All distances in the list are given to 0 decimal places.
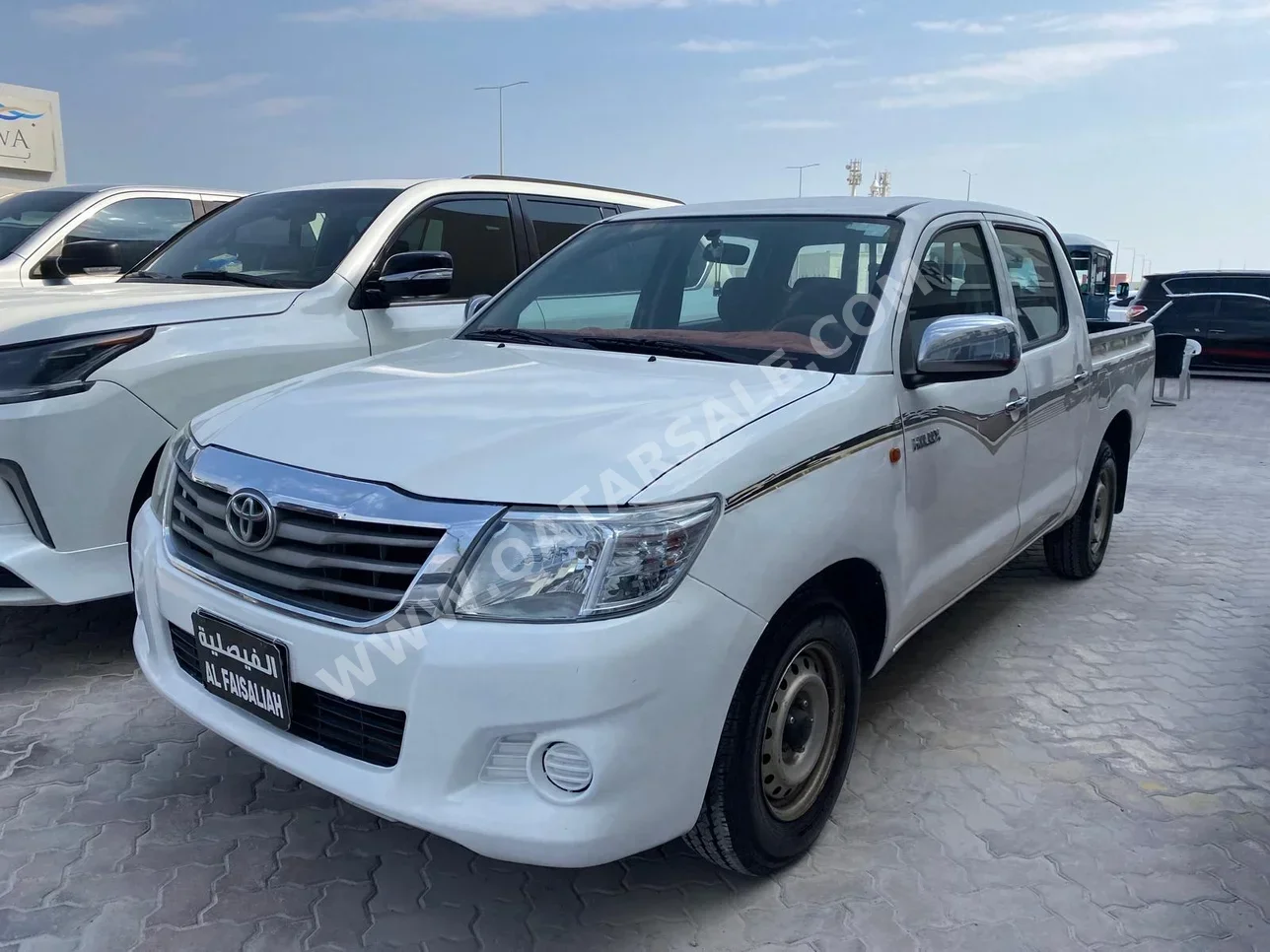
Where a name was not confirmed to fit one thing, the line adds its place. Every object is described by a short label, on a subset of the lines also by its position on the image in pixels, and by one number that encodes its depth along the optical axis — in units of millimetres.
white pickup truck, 2051
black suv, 15547
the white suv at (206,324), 3463
